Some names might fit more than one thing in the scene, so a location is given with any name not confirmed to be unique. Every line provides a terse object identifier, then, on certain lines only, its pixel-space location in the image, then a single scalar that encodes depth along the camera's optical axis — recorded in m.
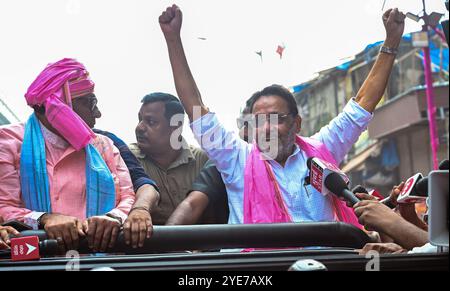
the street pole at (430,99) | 5.57
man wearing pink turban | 2.73
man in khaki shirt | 3.96
